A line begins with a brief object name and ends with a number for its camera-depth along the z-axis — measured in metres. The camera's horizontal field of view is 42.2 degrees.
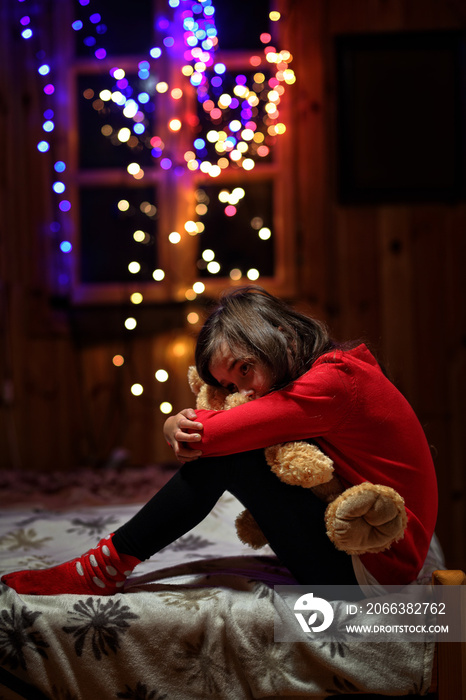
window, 2.30
